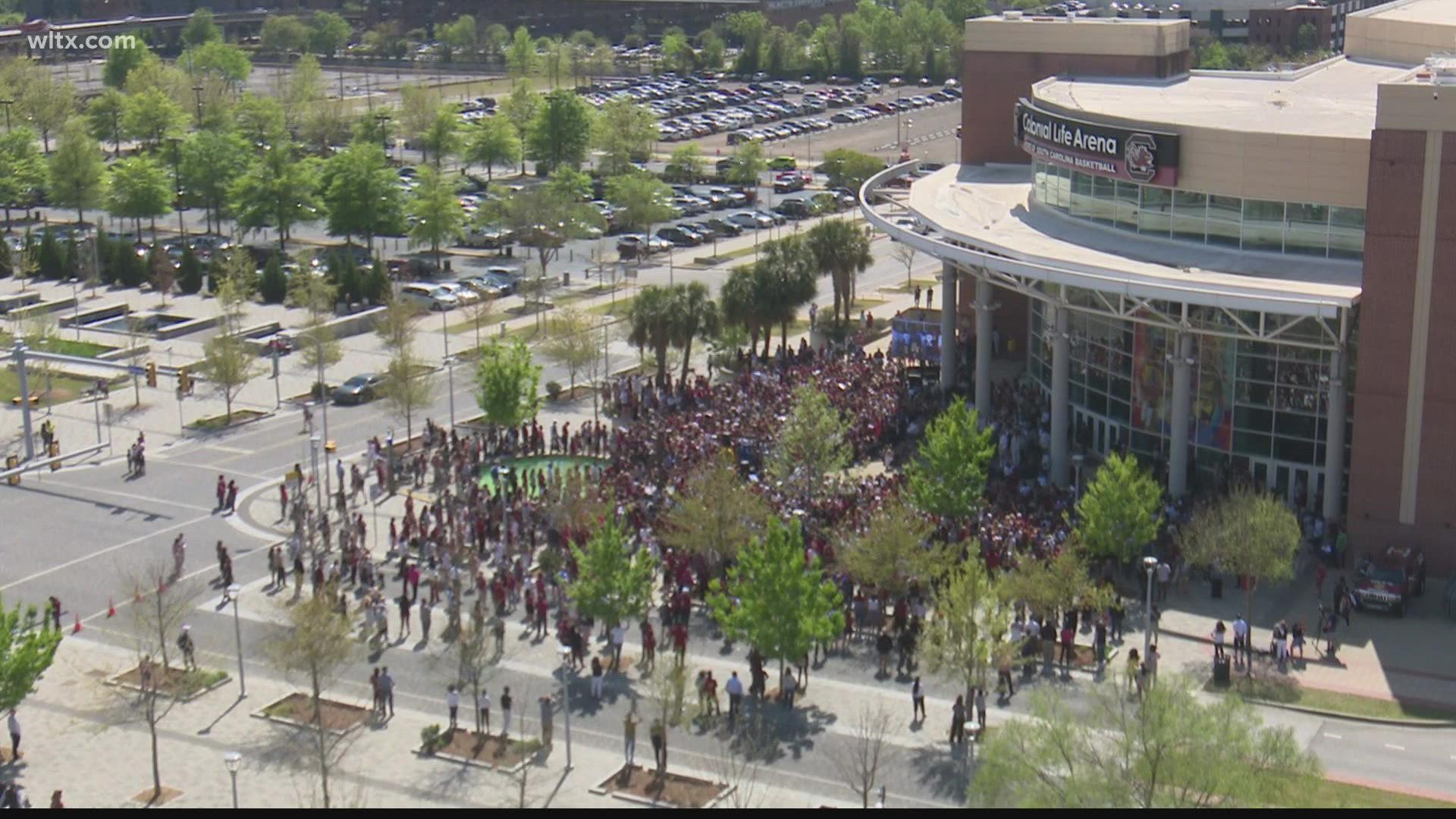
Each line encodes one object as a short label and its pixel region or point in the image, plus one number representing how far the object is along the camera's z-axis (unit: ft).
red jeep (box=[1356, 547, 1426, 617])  137.18
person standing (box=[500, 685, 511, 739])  117.50
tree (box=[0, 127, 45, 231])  313.53
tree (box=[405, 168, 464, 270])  282.97
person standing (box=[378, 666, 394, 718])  122.83
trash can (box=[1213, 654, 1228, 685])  125.08
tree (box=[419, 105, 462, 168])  364.58
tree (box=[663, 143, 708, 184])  358.64
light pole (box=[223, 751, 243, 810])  97.66
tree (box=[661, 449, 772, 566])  141.18
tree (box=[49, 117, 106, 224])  314.76
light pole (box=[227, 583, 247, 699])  123.24
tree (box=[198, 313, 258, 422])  197.36
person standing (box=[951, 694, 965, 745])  116.16
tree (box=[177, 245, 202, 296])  259.80
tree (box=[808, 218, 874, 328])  226.99
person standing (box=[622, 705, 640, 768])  113.70
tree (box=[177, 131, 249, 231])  309.22
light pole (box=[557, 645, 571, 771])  111.65
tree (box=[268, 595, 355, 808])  117.08
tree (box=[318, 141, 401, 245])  288.10
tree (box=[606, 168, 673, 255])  294.05
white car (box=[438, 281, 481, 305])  250.37
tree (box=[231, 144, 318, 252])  291.38
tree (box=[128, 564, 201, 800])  119.24
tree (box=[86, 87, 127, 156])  381.19
